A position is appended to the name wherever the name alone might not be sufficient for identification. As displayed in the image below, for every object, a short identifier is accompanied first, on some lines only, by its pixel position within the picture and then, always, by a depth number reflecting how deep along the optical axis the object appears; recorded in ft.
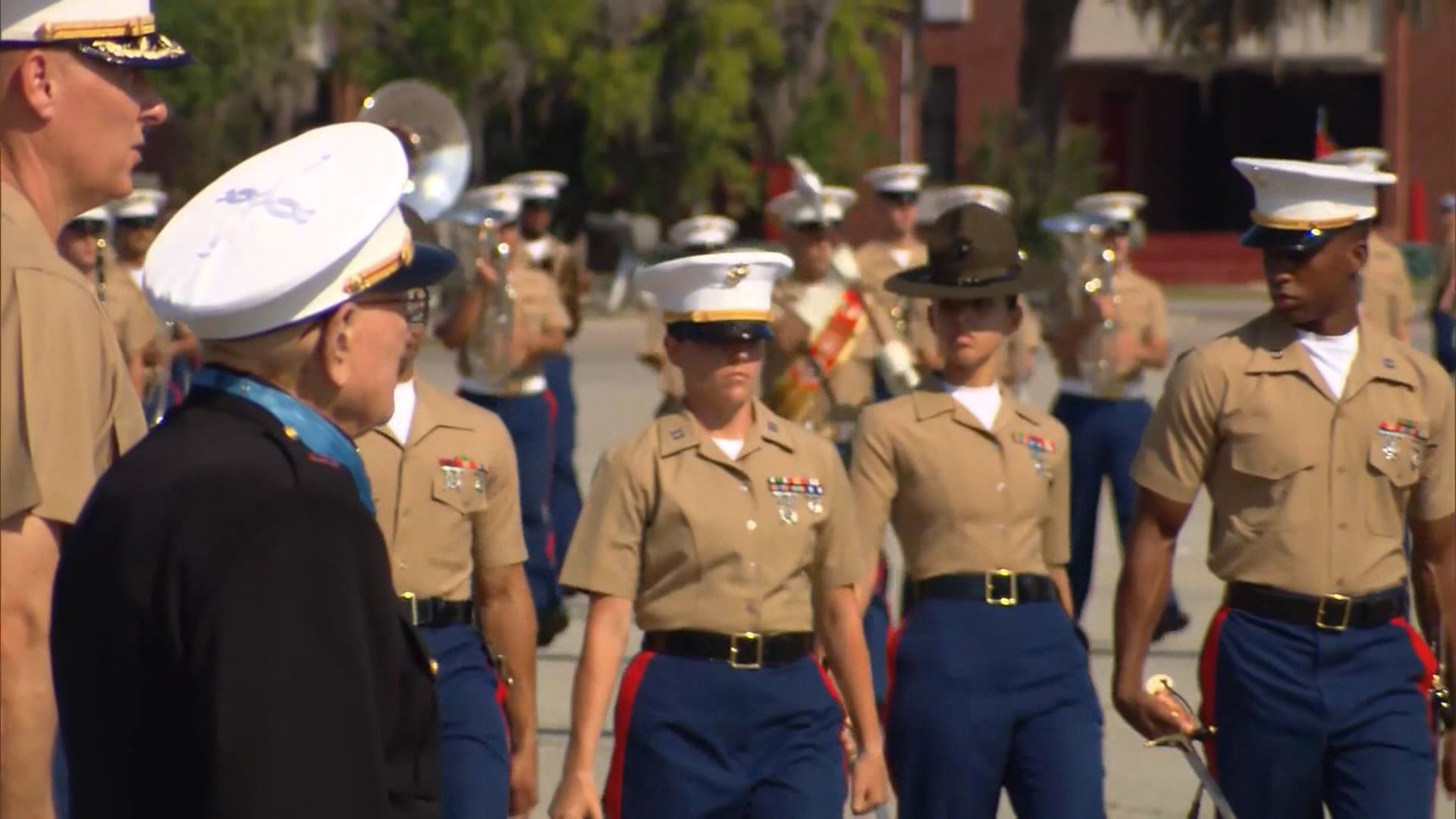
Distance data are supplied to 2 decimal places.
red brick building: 319.68
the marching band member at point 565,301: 87.51
